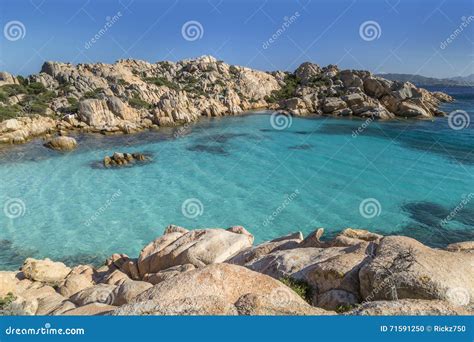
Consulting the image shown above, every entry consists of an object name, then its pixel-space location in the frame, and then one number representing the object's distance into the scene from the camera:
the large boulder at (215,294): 6.21
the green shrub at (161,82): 93.62
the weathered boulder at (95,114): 55.47
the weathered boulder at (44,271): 15.58
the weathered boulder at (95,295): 11.25
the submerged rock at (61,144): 41.88
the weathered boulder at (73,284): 14.05
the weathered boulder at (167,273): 13.09
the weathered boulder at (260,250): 13.02
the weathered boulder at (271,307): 6.10
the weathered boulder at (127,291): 10.62
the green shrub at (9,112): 52.01
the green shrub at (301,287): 8.59
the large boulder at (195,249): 14.05
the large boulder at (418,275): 7.01
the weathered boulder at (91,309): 8.89
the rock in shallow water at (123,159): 35.69
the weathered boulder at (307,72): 108.81
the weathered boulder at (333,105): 76.75
